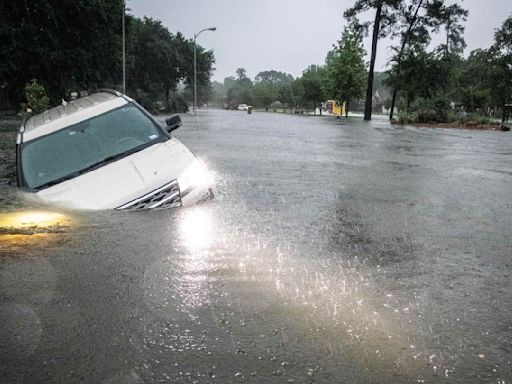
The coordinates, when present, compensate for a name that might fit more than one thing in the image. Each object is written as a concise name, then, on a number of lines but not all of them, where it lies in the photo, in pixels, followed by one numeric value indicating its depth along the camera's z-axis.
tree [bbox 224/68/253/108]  134.00
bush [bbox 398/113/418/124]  35.22
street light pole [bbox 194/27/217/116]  51.59
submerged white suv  4.86
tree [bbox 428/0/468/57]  39.34
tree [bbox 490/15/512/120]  48.41
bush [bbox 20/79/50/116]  25.27
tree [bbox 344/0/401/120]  40.44
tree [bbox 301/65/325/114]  67.78
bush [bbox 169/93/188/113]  69.38
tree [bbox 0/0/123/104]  29.80
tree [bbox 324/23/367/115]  48.09
